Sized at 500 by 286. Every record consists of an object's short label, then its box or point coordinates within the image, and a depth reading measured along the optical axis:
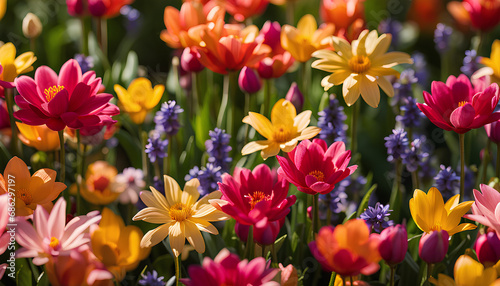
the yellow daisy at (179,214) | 1.19
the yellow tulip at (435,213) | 1.20
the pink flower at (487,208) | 1.16
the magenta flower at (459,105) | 1.21
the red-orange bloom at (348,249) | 1.13
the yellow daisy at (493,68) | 1.32
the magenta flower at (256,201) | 1.17
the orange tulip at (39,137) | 1.29
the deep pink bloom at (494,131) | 1.28
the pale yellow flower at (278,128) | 1.26
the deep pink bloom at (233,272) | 1.12
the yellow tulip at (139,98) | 1.32
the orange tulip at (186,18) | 1.37
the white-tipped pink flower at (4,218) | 1.16
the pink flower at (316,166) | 1.18
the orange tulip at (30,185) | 1.21
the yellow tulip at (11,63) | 1.27
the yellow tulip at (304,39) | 1.34
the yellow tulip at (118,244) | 1.17
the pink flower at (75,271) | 1.12
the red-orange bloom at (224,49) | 1.30
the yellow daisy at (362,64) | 1.27
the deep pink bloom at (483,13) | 1.44
